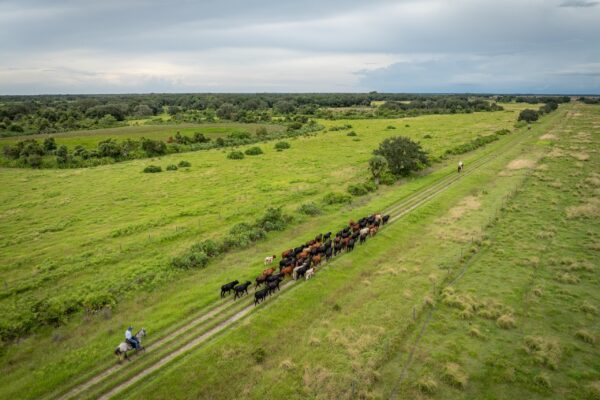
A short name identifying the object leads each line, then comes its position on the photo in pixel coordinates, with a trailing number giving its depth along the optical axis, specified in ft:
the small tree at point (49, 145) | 253.44
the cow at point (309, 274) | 76.95
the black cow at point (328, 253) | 86.95
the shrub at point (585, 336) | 57.31
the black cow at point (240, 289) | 70.03
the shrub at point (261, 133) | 327.14
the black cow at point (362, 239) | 95.25
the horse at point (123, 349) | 52.75
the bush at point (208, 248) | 89.86
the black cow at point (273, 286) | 71.25
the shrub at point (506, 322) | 61.16
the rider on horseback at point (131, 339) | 53.83
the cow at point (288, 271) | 77.51
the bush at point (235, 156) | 231.71
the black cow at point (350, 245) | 90.48
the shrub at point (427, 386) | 48.14
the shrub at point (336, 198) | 133.08
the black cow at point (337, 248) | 88.70
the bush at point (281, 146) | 262.77
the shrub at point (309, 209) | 121.70
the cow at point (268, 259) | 84.12
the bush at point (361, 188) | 144.36
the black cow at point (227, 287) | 70.15
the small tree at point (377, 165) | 162.30
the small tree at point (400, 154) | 167.63
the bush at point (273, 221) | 106.42
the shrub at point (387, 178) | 159.18
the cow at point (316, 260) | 82.40
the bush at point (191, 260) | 83.76
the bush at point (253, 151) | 246.27
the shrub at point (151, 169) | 195.62
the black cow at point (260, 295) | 67.65
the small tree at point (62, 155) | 221.91
